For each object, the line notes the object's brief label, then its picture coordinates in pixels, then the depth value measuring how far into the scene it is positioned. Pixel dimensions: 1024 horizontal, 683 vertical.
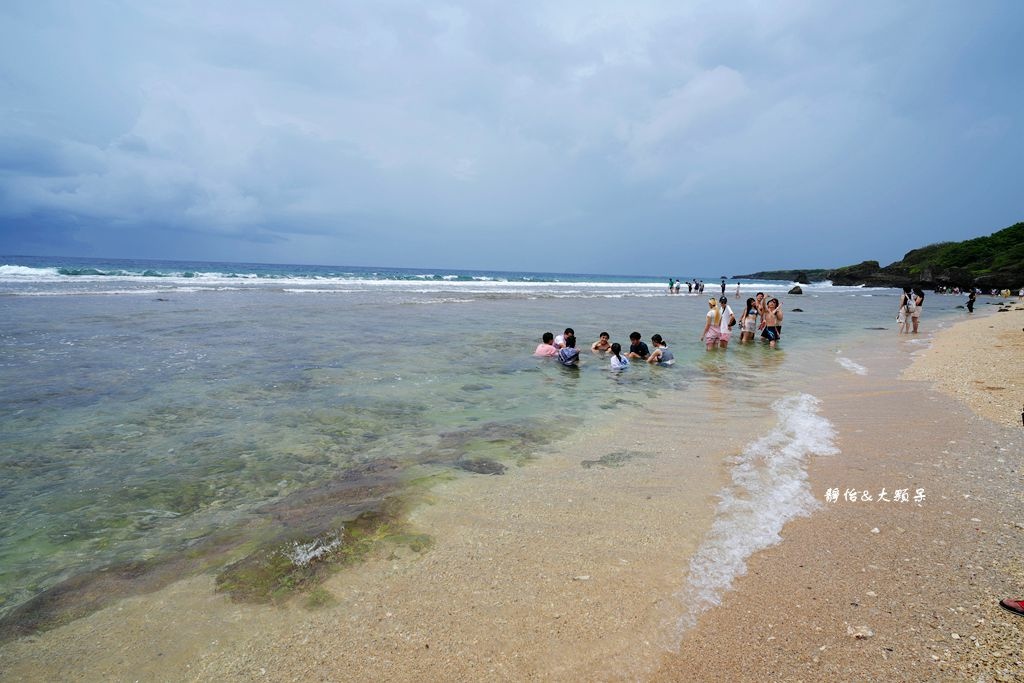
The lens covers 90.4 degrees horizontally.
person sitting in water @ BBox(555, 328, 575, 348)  13.02
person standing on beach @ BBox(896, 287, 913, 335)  21.50
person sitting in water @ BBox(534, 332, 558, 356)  13.66
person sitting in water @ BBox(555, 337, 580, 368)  12.36
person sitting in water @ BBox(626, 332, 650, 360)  13.67
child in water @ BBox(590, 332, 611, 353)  14.39
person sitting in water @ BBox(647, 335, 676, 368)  12.96
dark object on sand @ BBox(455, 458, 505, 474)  5.57
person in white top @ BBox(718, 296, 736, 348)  16.14
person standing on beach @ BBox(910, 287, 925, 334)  21.35
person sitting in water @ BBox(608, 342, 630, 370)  12.20
